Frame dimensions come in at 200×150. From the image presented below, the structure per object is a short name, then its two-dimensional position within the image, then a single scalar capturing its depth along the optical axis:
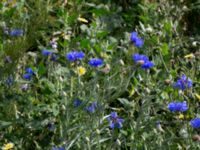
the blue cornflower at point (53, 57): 4.29
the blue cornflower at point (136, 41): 4.10
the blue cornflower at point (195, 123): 3.46
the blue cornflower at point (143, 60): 3.80
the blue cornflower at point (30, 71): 4.27
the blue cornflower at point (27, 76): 4.24
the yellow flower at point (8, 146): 3.78
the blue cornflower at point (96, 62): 3.72
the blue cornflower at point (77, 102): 3.66
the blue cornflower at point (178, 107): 3.60
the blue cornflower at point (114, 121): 3.68
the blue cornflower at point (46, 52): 4.30
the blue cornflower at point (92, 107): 3.64
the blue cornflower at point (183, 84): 3.94
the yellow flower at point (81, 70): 3.80
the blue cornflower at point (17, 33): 4.50
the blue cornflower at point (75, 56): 3.91
